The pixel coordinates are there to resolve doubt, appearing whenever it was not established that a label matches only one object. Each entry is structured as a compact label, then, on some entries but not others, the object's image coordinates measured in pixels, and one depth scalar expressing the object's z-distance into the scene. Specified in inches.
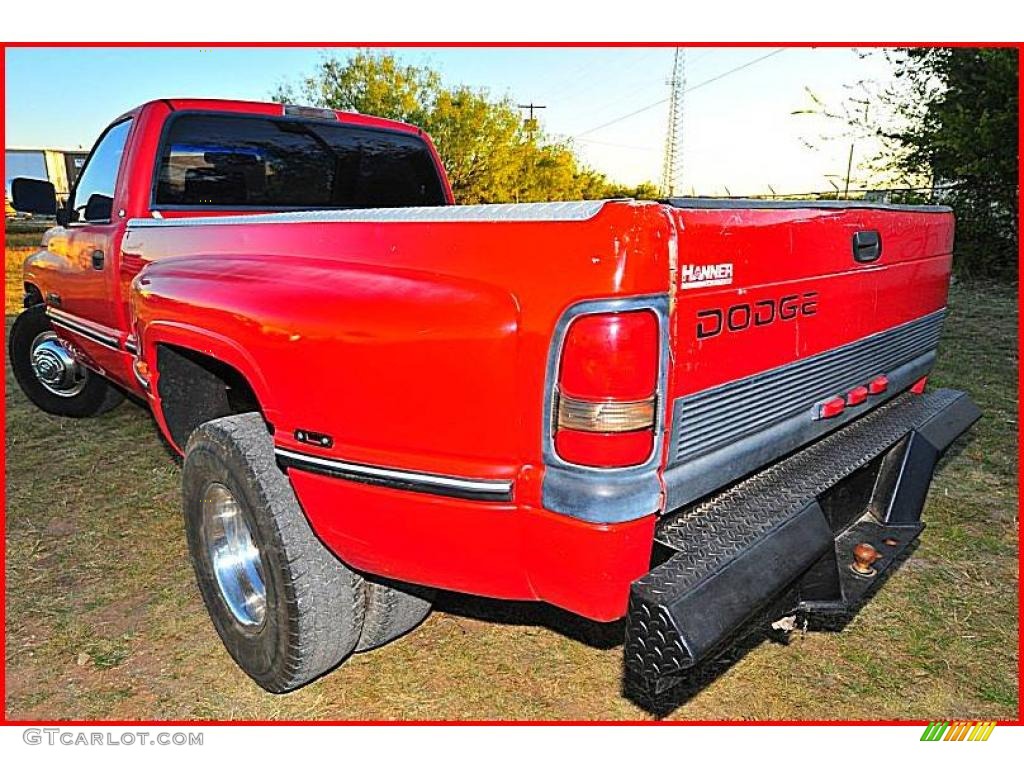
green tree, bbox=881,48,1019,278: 474.6
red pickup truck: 71.6
